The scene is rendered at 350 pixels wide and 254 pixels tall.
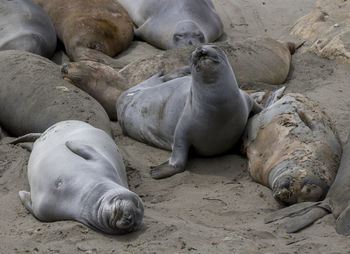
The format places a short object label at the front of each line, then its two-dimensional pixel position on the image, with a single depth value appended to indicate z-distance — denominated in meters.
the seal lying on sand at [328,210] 8.05
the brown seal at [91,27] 16.23
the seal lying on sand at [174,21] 17.00
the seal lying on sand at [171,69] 13.46
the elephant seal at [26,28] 15.70
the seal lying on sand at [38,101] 11.94
